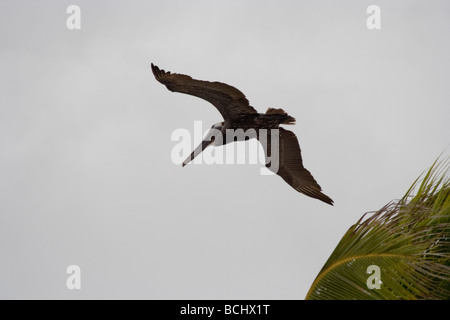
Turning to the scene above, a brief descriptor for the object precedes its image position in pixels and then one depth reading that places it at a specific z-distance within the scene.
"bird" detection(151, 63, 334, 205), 12.66
